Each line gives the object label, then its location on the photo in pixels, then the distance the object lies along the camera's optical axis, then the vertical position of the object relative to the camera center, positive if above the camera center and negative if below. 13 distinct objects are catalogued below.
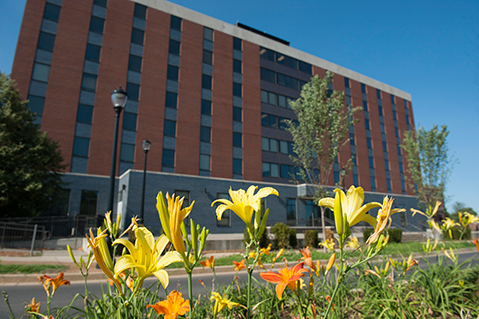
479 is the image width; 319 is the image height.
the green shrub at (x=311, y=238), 16.59 -0.95
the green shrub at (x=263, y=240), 14.75 -0.98
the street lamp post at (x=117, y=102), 8.96 +3.82
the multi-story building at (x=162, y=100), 21.73 +10.96
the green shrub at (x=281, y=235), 16.23 -0.77
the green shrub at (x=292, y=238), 17.00 -1.01
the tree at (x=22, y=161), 16.09 +3.63
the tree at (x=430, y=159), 29.23 +6.93
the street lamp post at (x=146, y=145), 16.30 +4.41
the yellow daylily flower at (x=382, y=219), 1.29 +0.02
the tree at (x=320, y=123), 16.38 +5.86
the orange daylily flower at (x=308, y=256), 1.64 -0.22
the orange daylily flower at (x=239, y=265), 2.46 -0.39
